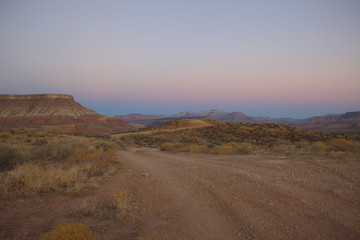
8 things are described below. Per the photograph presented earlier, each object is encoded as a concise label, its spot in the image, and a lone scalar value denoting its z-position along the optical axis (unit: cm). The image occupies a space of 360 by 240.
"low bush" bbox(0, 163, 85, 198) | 454
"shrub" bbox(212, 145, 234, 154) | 1214
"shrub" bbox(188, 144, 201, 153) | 1371
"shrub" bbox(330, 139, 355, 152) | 987
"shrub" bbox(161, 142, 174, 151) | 1603
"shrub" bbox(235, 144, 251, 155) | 1160
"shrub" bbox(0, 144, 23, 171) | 745
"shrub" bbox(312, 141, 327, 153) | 1009
